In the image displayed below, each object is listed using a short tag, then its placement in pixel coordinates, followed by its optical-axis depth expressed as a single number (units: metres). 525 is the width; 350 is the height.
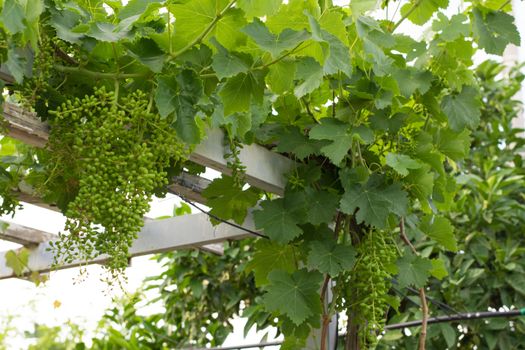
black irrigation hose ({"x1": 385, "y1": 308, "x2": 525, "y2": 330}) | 3.13
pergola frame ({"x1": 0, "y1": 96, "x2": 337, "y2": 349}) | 2.27
